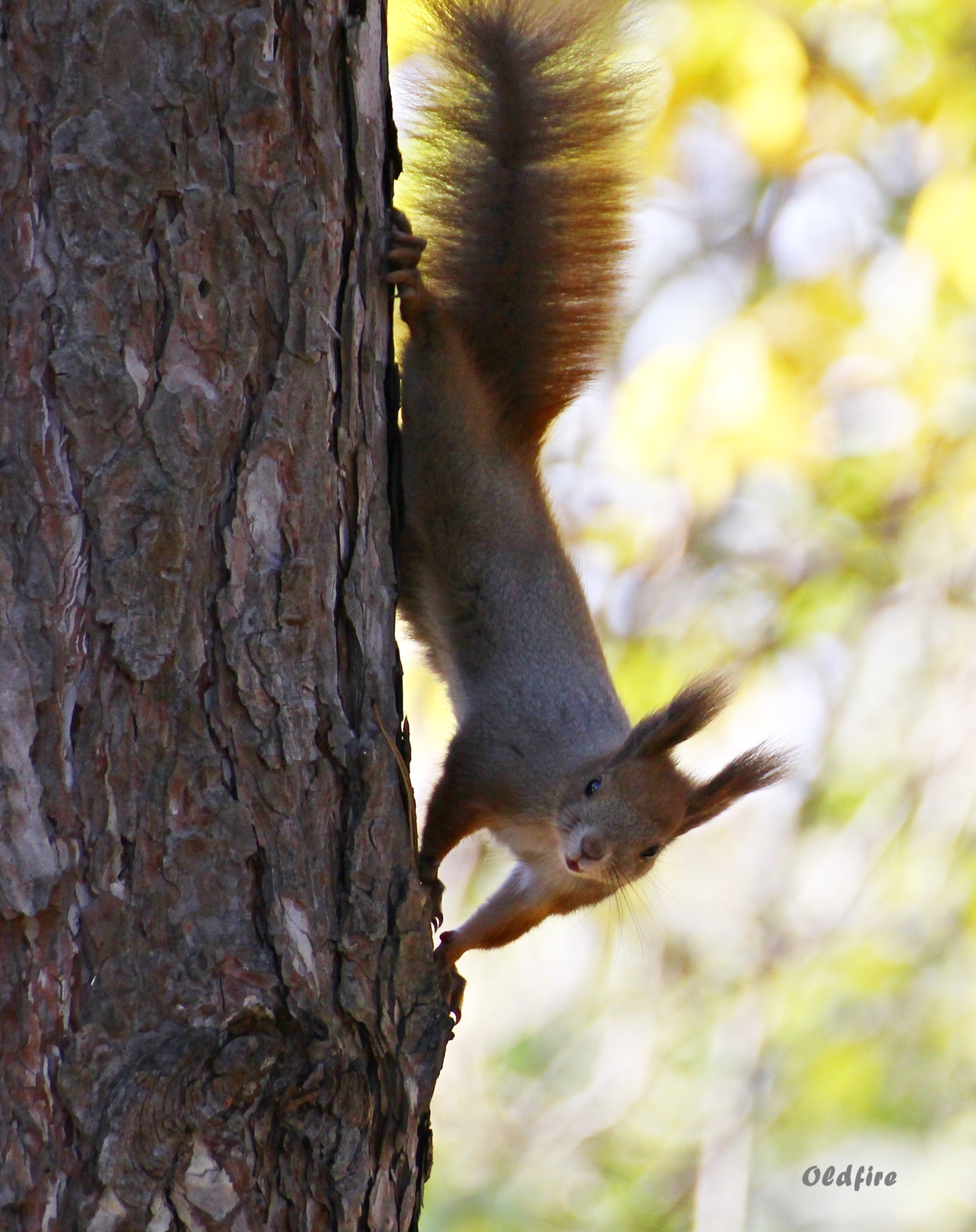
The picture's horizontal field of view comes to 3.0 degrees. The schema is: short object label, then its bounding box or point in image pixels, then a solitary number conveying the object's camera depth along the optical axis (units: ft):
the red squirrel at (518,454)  27.15
